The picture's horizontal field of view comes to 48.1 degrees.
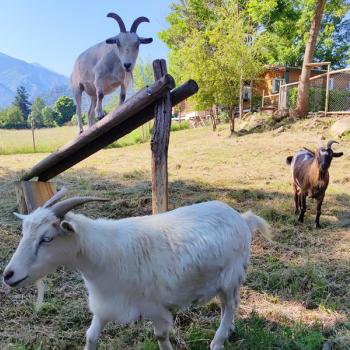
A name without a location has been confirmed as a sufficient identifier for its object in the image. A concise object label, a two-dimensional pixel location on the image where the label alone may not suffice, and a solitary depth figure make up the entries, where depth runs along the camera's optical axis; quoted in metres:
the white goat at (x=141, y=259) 2.42
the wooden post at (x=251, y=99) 23.90
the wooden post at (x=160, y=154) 3.82
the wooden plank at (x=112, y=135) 3.84
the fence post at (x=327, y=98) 16.14
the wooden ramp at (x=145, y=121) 3.69
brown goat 6.55
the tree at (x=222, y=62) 18.59
